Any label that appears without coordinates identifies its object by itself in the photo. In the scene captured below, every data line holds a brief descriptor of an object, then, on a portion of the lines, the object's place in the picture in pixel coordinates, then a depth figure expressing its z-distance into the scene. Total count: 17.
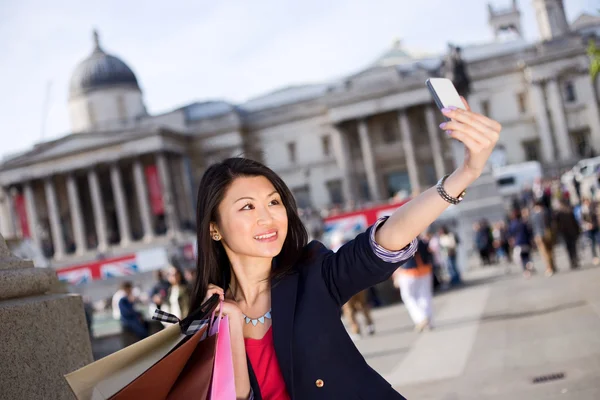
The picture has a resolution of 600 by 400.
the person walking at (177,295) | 11.31
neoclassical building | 62.53
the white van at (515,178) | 45.41
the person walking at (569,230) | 18.00
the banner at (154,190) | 62.91
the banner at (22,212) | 65.38
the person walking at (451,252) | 21.38
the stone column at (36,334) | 2.95
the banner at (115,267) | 29.52
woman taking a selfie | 2.51
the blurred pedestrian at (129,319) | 14.05
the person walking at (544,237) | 17.59
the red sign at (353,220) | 23.86
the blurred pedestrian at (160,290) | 14.02
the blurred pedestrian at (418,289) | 12.09
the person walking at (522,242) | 18.39
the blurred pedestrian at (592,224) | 18.34
